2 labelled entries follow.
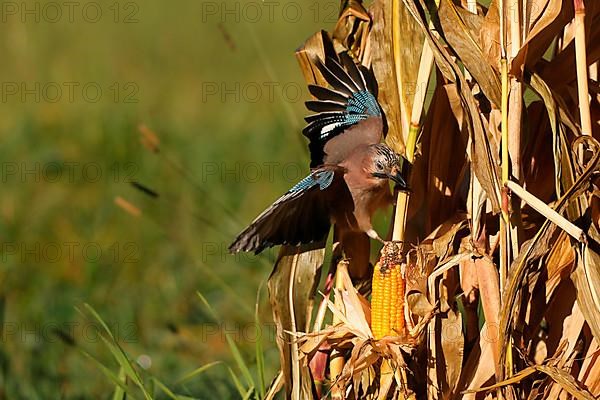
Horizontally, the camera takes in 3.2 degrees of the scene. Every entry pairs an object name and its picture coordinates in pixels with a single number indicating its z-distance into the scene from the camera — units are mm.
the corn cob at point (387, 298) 15084
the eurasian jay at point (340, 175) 15214
